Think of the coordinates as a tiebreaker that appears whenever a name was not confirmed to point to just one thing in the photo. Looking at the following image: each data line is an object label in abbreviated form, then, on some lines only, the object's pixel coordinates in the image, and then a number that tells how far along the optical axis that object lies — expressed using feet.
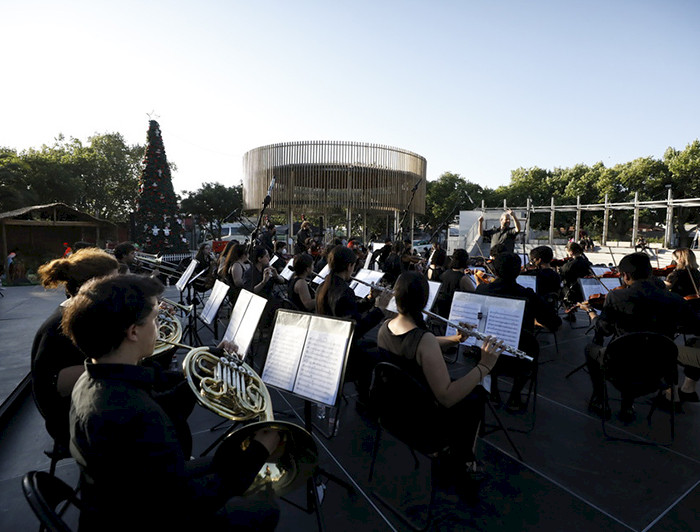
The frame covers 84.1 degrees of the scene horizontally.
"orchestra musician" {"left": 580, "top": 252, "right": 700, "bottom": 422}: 11.97
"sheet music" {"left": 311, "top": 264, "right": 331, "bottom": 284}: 22.92
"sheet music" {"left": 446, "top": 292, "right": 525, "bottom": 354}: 10.73
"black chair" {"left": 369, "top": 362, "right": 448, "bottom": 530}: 7.46
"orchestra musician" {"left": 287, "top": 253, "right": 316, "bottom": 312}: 15.89
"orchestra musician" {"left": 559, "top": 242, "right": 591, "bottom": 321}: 24.27
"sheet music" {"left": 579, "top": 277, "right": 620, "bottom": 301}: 19.39
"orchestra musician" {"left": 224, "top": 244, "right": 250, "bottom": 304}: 20.21
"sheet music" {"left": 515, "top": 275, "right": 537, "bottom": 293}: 19.72
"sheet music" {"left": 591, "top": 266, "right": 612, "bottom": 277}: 25.07
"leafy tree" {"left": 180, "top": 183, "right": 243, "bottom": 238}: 115.24
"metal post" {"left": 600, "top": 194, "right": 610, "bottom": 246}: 103.36
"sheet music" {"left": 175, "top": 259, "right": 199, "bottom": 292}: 21.06
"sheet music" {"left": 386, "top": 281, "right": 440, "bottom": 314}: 16.84
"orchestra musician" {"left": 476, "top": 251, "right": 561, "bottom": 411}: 13.26
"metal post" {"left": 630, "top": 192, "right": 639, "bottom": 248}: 92.72
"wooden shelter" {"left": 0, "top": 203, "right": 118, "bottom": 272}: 54.81
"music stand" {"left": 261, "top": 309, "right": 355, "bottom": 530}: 8.00
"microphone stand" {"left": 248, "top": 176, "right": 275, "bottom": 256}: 15.70
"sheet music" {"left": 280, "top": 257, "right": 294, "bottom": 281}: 25.57
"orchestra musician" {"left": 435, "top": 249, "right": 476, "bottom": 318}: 18.06
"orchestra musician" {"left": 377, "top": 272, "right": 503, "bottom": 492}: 7.70
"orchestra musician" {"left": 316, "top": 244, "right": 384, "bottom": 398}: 12.84
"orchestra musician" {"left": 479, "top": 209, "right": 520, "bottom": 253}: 25.39
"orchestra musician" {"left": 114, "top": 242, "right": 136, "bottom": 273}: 20.22
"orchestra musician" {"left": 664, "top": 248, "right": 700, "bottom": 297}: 17.72
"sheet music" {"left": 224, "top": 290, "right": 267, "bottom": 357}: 9.88
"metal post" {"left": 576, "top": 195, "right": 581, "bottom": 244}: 106.89
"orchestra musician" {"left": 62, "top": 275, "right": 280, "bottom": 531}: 4.03
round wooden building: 61.00
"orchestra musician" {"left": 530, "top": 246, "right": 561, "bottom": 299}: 20.17
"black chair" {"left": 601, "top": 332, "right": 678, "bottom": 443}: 10.64
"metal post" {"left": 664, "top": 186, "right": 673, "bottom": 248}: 85.64
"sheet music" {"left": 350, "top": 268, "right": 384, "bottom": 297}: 20.71
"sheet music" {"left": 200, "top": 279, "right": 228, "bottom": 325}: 14.38
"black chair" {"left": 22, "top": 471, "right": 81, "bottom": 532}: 3.62
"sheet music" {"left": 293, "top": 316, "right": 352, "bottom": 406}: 7.97
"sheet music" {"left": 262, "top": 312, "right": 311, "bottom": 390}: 8.69
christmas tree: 54.24
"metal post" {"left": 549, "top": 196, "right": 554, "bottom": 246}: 116.33
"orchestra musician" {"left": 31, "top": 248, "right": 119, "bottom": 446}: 7.45
